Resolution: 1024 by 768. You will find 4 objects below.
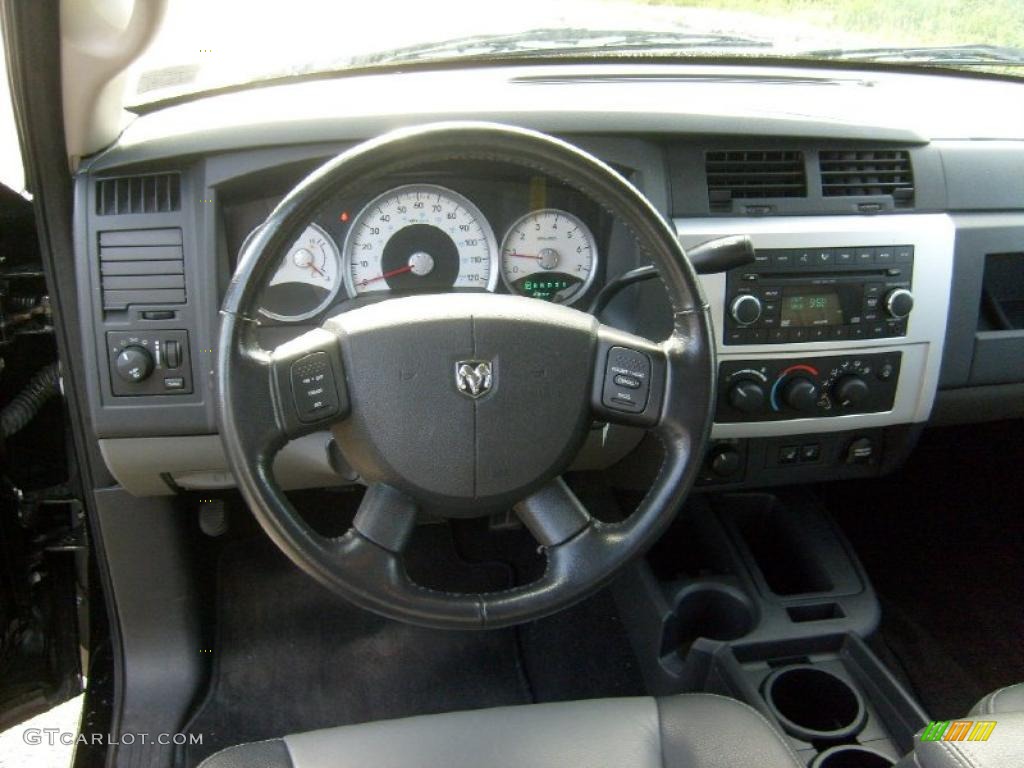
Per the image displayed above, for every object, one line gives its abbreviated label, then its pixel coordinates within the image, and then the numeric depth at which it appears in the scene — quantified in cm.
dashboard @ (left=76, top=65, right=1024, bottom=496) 147
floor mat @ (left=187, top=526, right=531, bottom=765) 206
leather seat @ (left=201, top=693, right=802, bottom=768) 123
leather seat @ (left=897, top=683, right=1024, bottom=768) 100
